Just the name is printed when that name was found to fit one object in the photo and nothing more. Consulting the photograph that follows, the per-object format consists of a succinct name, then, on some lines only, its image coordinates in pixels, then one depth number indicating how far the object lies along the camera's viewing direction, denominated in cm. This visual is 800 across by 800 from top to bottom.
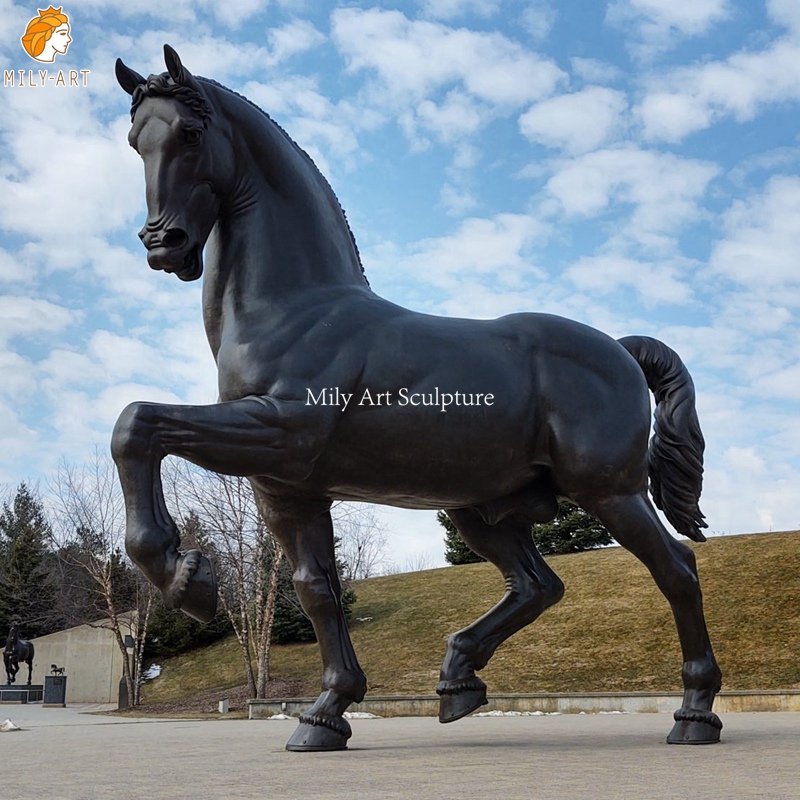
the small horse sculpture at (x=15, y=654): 3497
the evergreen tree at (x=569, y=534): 4034
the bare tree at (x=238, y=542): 2248
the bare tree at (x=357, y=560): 2741
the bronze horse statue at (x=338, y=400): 457
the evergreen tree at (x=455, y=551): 4331
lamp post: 2680
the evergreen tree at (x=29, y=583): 4239
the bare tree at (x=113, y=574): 2684
